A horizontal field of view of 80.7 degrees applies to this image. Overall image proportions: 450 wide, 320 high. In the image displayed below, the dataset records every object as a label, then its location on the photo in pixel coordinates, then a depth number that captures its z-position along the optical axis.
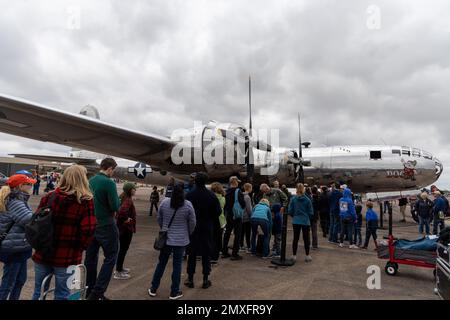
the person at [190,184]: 6.15
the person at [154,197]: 13.83
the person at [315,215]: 7.83
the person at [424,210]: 10.84
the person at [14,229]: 2.96
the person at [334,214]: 8.70
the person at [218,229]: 5.78
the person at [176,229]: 4.07
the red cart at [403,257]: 4.89
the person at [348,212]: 7.75
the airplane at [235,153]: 8.64
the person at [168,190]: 7.57
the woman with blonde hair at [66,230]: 2.68
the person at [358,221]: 8.12
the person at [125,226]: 4.80
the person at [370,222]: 7.46
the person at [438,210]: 10.17
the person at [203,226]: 4.52
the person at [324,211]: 9.52
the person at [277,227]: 6.79
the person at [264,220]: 6.29
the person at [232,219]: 6.33
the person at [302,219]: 6.32
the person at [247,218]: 6.67
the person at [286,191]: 9.87
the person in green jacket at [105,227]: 3.70
